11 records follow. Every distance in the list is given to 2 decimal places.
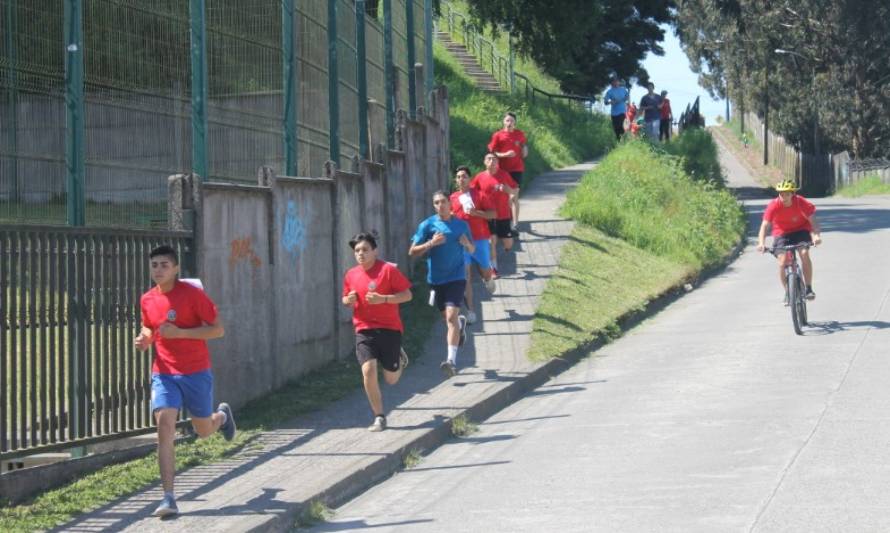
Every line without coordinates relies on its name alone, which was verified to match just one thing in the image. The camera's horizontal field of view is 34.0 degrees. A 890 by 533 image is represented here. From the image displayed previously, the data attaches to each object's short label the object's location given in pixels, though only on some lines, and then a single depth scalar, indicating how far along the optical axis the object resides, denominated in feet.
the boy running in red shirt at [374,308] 39.09
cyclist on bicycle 58.23
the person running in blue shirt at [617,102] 123.34
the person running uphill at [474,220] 56.08
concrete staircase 150.30
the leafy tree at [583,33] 136.36
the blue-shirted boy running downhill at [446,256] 47.91
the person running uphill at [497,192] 61.67
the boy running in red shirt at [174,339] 30.07
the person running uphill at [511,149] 72.64
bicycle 54.95
